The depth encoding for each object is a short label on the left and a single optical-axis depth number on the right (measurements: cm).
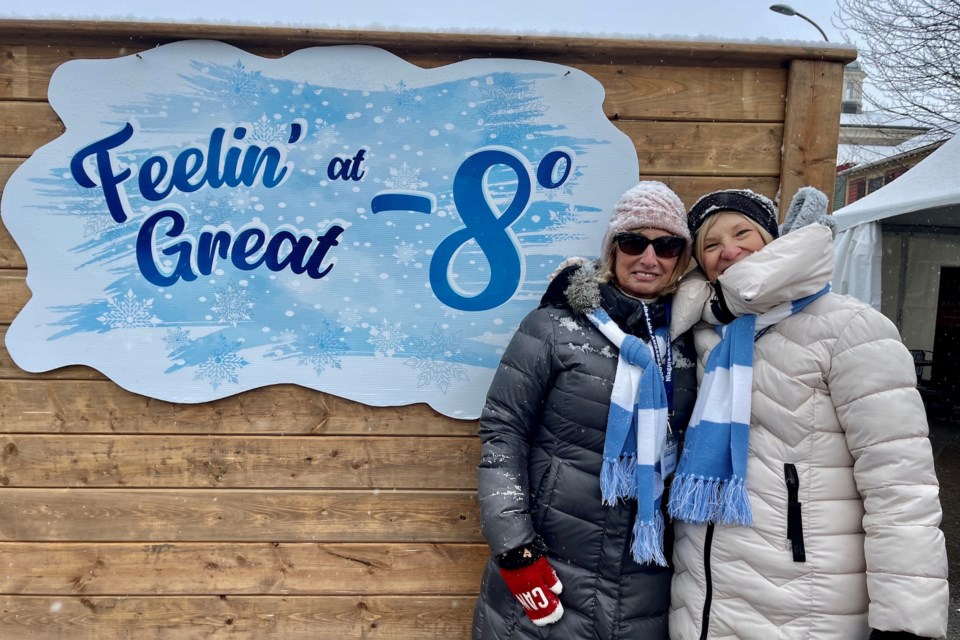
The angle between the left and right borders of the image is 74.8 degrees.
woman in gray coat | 161
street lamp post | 1022
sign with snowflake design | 213
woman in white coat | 137
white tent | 541
